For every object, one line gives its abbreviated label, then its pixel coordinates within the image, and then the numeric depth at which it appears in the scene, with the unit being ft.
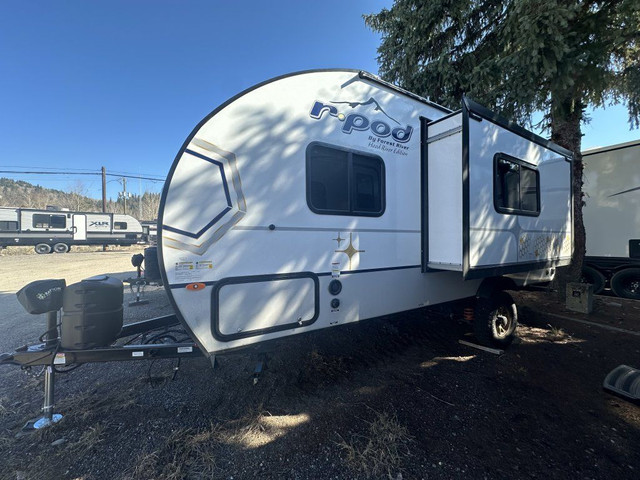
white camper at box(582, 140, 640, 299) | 24.17
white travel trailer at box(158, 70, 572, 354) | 7.45
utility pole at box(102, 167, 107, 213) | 97.98
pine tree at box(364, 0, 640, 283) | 15.58
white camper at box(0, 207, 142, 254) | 62.59
